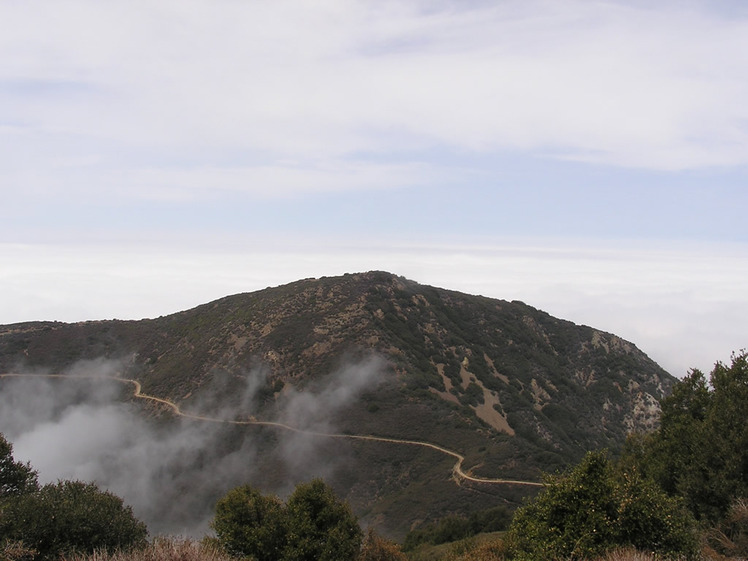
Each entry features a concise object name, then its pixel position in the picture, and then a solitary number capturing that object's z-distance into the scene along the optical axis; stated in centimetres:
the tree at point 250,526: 2289
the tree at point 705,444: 2336
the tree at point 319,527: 2273
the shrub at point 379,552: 2398
